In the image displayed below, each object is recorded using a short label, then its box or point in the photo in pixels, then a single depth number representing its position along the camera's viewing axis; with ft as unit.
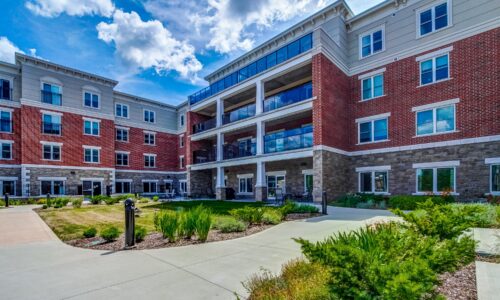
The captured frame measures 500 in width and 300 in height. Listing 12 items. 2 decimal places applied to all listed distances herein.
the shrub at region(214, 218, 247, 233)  28.63
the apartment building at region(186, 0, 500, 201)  53.16
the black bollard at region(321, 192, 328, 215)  43.14
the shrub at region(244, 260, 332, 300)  10.83
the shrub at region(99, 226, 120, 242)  24.64
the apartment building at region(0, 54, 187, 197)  91.56
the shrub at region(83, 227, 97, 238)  26.86
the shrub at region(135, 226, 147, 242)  24.35
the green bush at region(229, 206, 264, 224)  32.50
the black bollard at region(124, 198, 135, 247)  23.07
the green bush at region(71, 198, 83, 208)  68.25
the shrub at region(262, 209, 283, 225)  33.91
